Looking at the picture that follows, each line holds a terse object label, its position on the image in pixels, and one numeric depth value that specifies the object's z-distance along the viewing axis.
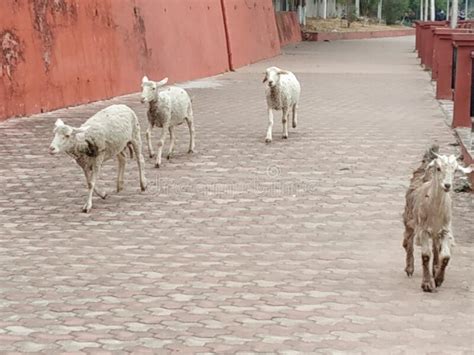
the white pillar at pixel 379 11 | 63.04
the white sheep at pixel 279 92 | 12.94
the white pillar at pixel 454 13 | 26.21
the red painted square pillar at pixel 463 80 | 13.75
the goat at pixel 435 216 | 6.14
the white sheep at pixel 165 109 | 10.93
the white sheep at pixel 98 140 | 8.84
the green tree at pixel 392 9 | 64.94
